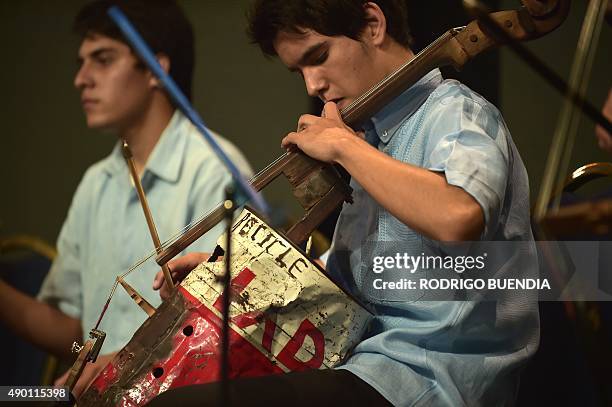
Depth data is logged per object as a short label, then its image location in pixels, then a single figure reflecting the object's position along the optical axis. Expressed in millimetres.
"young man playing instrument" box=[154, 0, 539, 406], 3610
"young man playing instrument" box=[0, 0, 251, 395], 4471
